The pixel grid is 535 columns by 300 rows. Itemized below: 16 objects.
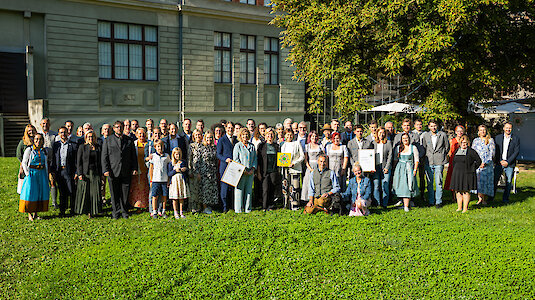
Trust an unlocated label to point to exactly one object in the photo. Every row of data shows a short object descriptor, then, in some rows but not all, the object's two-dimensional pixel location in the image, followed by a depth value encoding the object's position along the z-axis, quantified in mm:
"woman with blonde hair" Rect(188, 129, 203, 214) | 10703
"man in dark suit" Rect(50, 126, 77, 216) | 10469
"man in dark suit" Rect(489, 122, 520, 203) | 12492
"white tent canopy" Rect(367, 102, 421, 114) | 24156
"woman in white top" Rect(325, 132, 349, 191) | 11086
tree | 15289
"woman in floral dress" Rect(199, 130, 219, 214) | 10789
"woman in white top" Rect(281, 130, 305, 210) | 11070
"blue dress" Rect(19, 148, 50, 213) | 10039
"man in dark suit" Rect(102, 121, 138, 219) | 10234
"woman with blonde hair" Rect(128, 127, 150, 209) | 10789
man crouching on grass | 10516
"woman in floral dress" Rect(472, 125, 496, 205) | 12062
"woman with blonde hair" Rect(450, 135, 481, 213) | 11141
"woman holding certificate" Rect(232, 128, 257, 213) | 10836
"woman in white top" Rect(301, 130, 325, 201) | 10922
